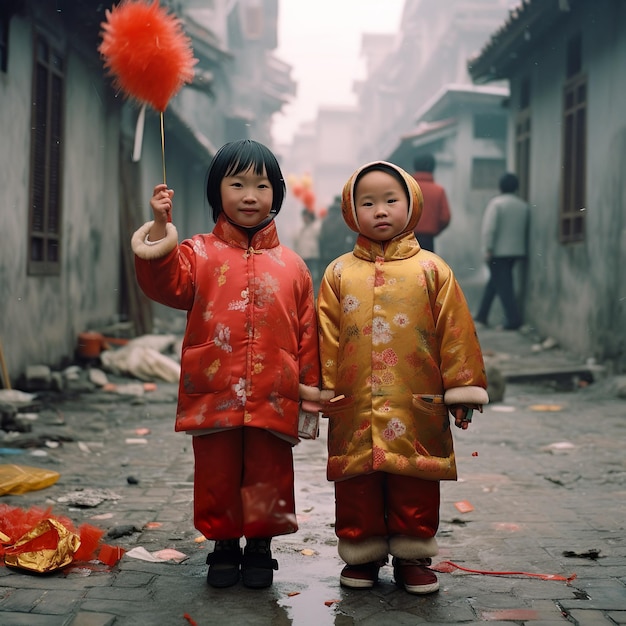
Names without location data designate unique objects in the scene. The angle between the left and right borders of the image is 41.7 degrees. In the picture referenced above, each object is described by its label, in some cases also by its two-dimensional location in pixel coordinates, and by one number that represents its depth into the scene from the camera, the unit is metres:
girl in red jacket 2.95
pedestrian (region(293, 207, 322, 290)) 15.88
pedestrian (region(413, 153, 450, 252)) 9.21
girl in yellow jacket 2.91
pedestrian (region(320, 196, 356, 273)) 15.71
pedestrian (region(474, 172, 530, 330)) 11.62
